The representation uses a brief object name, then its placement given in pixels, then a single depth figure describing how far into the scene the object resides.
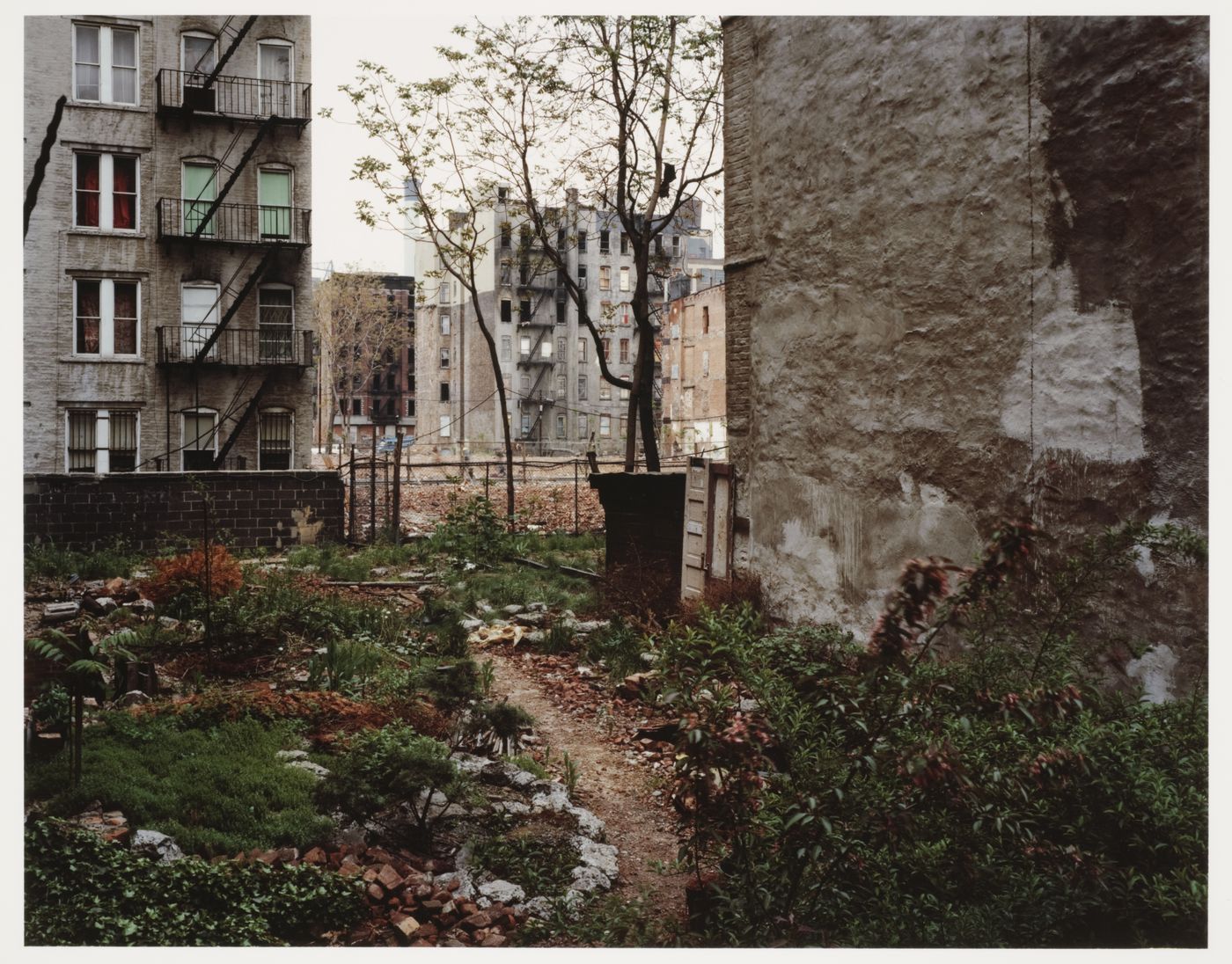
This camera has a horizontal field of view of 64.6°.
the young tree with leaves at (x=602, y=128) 10.15
